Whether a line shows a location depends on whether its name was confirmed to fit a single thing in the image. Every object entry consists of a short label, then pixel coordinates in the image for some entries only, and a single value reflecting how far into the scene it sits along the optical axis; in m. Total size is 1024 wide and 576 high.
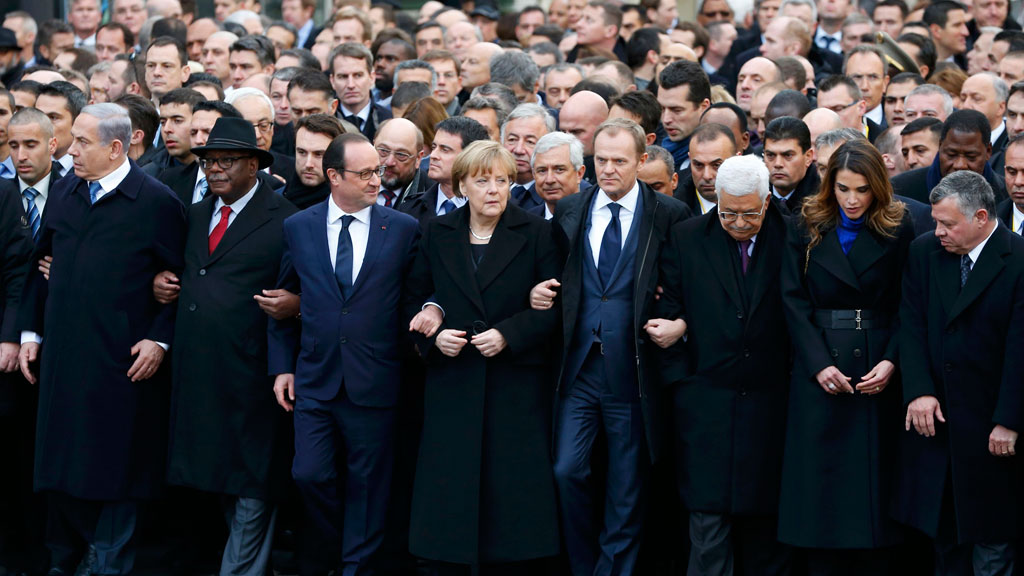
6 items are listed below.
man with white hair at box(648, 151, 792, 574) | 13.27
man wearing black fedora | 14.27
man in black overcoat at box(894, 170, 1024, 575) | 12.52
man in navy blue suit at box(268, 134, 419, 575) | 13.78
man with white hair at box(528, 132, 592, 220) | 14.91
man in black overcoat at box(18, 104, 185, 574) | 14.55
